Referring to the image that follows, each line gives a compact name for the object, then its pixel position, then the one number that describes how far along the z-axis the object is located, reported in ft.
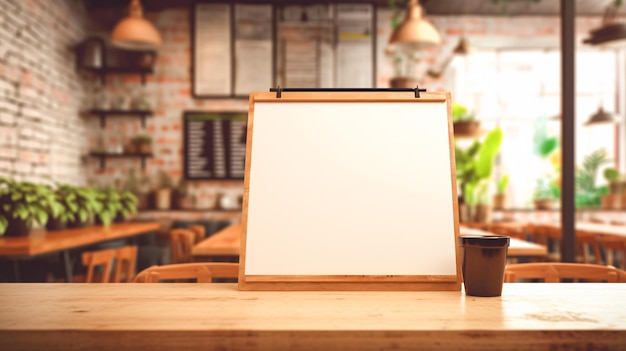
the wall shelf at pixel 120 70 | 20.57
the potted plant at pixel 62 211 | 12.19
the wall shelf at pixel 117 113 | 20.57
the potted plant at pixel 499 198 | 20.77
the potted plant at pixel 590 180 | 22.24
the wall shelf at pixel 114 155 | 20.45
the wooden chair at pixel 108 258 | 8.14
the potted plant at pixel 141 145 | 20.44
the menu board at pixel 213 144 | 20.95
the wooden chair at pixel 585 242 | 13.03
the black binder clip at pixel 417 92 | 3.80
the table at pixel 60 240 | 8.75
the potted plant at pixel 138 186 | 20.98
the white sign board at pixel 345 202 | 3.41
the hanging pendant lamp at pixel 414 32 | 13.15
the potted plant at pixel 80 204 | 13.10
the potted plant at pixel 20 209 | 10.33
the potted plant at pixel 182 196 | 20.72
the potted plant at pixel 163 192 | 20.49
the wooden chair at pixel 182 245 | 12.84
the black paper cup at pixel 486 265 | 3.21
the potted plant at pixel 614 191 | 20.92
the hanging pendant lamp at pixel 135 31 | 15.14
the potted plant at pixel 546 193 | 21.16
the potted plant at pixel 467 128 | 15.07
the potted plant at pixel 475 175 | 16.90
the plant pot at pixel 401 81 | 15.29
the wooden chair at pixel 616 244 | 11.33
